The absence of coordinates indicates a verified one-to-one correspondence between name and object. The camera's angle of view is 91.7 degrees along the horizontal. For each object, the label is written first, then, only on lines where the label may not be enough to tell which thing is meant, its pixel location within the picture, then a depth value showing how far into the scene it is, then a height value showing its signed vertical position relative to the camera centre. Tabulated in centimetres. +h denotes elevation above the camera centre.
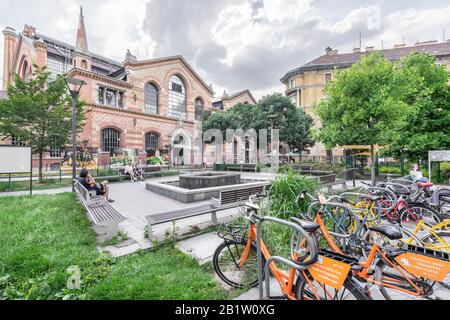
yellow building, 3800 +1570
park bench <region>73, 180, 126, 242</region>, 436 -117
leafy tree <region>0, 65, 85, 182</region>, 1170 +266
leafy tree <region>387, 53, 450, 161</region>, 1139 +242
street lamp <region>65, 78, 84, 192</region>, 883 +222
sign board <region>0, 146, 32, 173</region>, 851 +8
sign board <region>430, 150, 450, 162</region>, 849 +9
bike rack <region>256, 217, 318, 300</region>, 198 -99
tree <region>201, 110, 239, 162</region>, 2509 +435
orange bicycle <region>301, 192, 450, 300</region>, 210 -108
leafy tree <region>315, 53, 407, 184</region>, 831 +227
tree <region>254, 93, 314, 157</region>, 2453 +475
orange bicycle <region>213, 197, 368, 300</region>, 190 -115
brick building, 2370 +850
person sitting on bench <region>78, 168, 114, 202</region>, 727 -78
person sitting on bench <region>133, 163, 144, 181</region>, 1544 -98
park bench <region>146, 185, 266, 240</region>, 433 -113
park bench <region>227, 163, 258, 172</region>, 2089 -85
